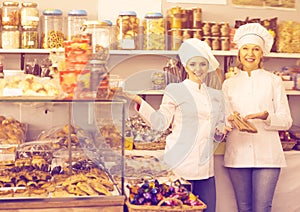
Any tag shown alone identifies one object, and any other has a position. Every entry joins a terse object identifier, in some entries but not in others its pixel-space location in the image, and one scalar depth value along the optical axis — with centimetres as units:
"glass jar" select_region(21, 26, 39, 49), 330
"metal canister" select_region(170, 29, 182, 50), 348
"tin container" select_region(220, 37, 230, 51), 360
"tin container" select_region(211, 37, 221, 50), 359
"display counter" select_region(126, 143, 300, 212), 328
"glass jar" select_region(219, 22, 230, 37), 359
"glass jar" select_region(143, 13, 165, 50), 342
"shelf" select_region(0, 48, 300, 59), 329
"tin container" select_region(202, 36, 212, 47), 356
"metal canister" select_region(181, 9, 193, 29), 353
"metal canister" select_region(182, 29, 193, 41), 350
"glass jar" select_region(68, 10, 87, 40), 339
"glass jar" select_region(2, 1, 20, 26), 327
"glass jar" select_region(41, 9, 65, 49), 332
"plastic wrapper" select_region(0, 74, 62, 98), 195
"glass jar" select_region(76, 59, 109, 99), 196
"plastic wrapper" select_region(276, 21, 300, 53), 369
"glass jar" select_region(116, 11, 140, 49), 342
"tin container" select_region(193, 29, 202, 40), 353
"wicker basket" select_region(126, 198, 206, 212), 200
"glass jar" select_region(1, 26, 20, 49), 328
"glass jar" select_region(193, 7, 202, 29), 356
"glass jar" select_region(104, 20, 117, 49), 343
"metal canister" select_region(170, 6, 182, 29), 350
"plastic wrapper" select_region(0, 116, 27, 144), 305
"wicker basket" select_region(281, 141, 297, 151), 352
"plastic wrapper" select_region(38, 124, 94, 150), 284
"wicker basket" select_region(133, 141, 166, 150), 338
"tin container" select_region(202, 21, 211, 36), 357
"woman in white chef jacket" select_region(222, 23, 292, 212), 299
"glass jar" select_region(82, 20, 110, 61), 205
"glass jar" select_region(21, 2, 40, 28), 329
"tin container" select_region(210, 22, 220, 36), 358
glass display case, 196
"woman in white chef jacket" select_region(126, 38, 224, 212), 277
